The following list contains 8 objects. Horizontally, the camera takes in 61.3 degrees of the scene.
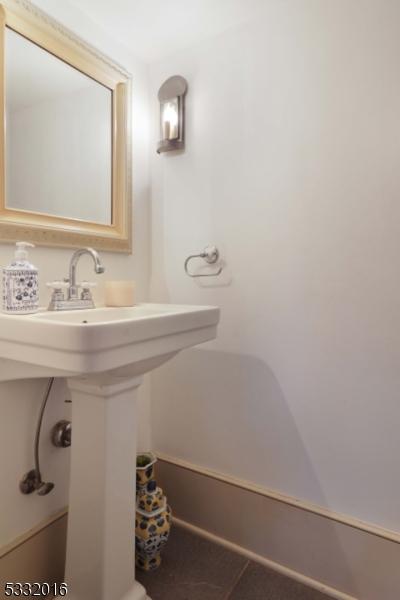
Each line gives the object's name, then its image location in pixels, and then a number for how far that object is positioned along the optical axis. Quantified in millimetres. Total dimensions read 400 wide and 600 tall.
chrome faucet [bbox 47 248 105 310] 1083
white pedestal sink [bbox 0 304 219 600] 836
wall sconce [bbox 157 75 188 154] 1416
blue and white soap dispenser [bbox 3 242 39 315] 938
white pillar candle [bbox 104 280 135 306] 1282
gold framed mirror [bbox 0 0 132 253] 1048
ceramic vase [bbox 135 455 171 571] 1208
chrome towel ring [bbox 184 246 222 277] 1365
